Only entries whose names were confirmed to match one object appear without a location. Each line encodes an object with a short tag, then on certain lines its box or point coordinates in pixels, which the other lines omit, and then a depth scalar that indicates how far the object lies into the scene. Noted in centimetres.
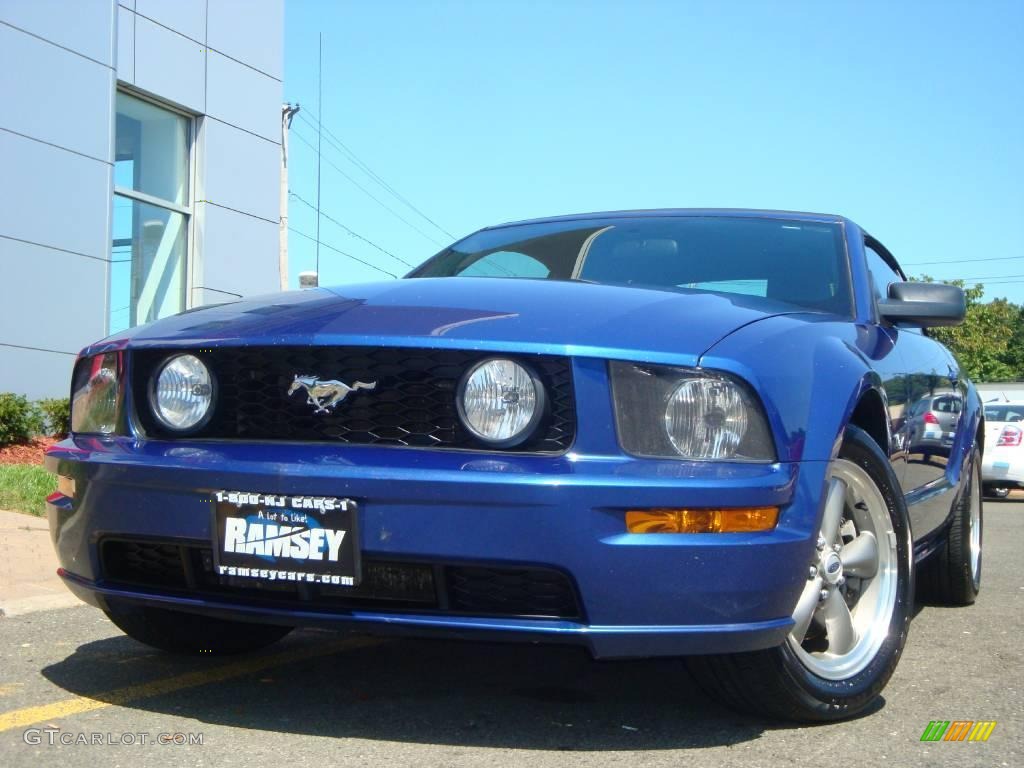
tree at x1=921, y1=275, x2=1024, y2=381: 5187
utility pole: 2859
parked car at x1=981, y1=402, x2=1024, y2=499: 1449
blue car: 258
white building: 1138
